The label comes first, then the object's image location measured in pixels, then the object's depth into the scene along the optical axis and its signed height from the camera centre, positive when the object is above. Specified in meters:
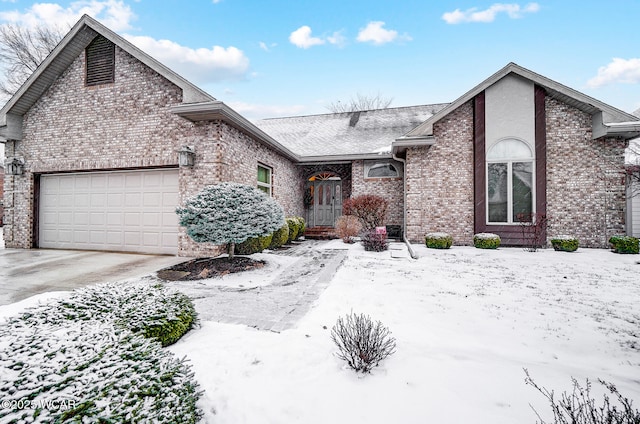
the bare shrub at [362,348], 2.17 -1.07
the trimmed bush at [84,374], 1.12 -0.75
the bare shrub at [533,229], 8.28 -0.43
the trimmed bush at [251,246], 6.80 -0.78
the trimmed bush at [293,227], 9.52 -0.46
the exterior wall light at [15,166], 8.10 +1.39
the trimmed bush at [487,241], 8.23 -0.78
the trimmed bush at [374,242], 7.80 -0.77
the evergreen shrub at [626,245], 7.29 -0.78
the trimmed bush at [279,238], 8.12 -0.69
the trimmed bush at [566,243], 7.73 -0.80
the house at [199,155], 7.18 +1.72
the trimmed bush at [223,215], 5.63 -0.02
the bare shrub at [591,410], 1.23 -1.13
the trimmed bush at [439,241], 8.32 -0.79
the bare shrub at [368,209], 9.72 +0.19
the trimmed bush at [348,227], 9.41 -0.44
